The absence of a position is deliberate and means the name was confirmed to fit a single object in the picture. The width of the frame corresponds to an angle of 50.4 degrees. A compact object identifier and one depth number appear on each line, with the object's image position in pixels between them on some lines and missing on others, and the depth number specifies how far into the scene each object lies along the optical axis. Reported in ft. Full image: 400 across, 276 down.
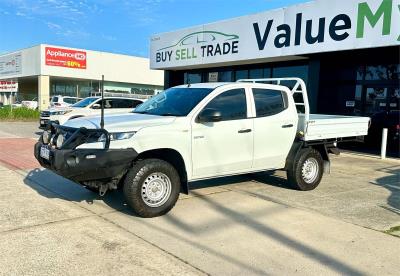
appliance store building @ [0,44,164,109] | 136.46
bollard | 39.81
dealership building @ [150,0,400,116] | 38.17
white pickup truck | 17.97
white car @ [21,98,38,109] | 132.44
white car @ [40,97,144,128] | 50.83
